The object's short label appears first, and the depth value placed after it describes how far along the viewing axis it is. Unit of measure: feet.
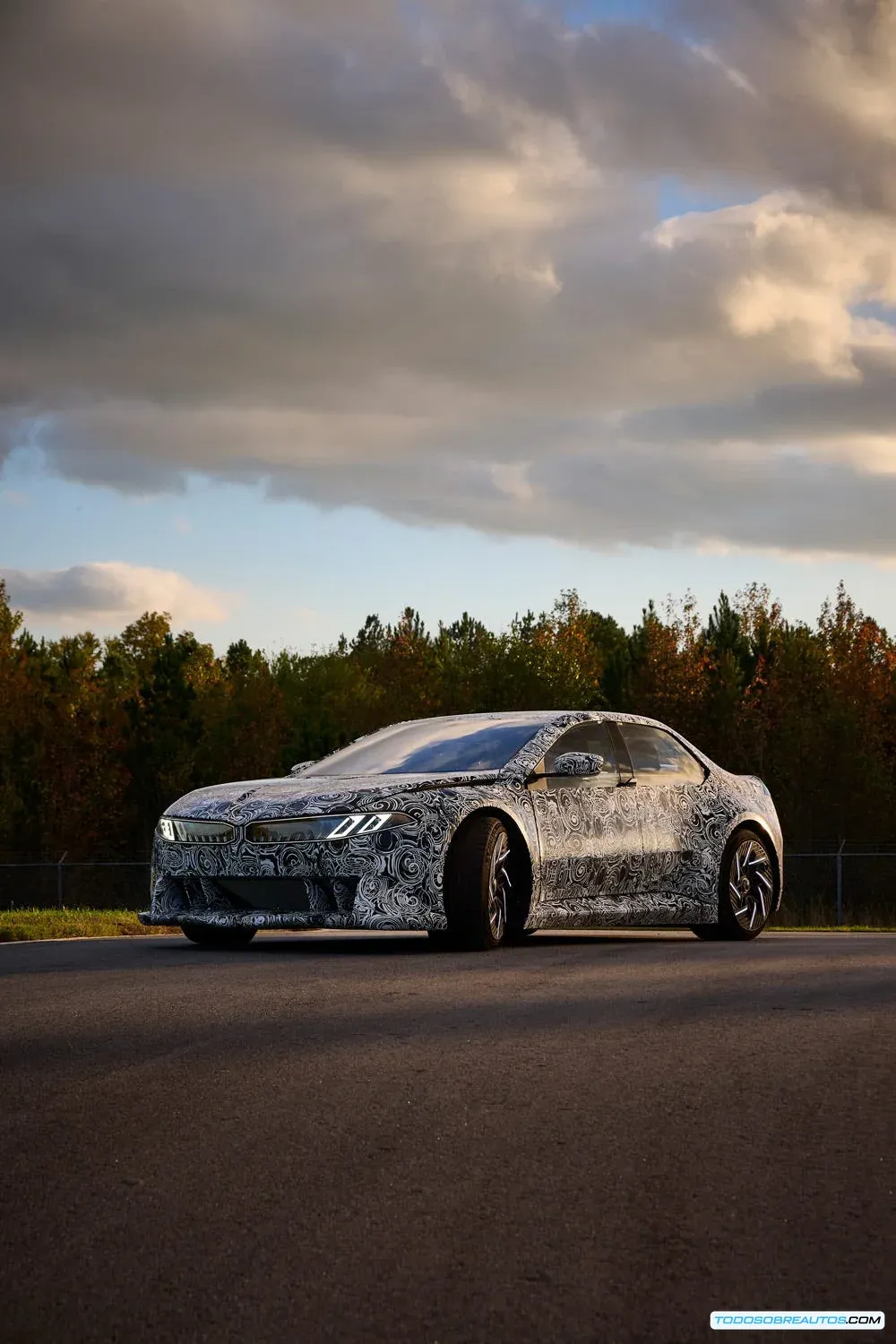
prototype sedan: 32.55
